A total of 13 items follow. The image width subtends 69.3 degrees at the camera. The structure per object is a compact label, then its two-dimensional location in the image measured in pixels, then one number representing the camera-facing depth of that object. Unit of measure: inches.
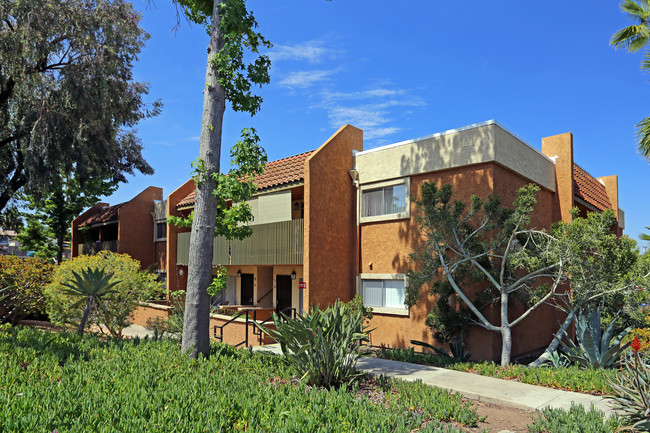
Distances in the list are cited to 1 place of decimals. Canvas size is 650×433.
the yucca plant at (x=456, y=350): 499.1
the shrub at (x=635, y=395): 247.3
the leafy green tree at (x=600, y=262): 424.8
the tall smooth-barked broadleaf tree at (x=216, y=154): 401.4
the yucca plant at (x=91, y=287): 491.5
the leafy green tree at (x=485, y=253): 461.1
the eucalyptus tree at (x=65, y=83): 852.0
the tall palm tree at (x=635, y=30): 633.6
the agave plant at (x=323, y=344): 326.0
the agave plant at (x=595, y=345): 430.0
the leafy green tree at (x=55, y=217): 1411.2
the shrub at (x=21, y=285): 706.2
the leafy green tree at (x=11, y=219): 1262.7
